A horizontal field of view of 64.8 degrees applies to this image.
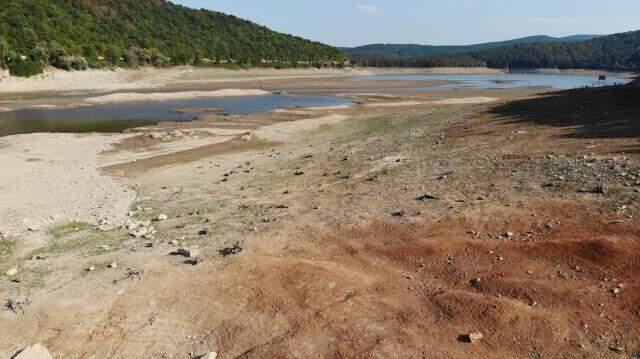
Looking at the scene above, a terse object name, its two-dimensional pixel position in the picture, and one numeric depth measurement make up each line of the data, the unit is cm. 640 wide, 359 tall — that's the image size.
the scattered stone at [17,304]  1020
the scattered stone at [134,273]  1127
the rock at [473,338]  823
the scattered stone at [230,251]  1239
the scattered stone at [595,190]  1394
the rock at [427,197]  1557
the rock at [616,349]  763
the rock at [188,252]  1237
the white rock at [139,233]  1465
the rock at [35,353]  818
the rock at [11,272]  1208
